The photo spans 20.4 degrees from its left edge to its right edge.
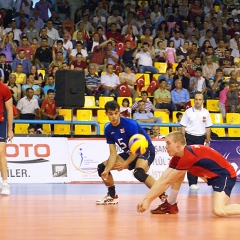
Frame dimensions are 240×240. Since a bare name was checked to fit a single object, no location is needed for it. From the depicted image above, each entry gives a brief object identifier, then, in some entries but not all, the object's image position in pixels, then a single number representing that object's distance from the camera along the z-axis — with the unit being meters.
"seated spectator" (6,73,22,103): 19.39
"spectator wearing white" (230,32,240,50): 25.72
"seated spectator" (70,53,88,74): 21.41
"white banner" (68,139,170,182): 16.45
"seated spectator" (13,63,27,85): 20.02
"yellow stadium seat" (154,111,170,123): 20.47
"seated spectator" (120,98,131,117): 19.59
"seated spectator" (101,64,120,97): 21.06
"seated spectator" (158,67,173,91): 21.86
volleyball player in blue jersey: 10.03
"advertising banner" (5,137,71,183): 16.11
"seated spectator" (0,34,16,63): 21.31
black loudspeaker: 16.83
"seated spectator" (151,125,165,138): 17.98
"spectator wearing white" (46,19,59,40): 22.89
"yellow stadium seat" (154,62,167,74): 23.45
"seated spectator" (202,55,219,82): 23.41
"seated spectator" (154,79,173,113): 21.00
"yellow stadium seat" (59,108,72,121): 19.84
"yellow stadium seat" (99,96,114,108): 20.38
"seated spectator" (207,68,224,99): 22.47
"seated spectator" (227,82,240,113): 21.45
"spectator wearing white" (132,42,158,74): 22.84
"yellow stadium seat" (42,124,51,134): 18.91
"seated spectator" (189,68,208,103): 22.36
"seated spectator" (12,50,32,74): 20.58
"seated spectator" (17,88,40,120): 19.00
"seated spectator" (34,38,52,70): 21.39
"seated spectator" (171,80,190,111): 21.19
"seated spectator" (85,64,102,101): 20.88
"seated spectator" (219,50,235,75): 24.16
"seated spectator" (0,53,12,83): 19.92
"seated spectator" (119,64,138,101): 21.62
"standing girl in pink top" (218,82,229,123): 21.42
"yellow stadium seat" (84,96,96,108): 20.40
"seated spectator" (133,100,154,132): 19.48
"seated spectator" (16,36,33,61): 21.17
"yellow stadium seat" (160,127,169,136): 19.92
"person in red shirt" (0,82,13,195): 11.70
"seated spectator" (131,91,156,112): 19.94
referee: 14.71
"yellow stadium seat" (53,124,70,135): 19.09
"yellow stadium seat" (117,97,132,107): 20.56
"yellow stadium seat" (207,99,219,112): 21.95
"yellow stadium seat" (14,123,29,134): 18.86
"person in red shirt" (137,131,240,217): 8.54
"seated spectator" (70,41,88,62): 21.89
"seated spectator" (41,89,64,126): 18.98
